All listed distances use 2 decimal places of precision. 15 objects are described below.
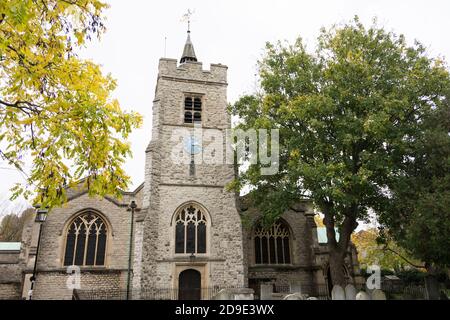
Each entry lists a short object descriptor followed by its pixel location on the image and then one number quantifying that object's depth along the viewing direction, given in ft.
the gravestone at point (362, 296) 34.04
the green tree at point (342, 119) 46.09
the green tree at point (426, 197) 38.88
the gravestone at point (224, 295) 40.34
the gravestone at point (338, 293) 37.81
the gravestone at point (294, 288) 48.71
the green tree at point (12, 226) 134.92
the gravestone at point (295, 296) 34.81
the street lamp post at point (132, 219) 61.29
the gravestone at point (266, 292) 42.34
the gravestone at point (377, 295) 35.11
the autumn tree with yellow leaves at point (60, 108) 17.62
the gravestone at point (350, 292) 38.27
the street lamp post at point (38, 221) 52.49
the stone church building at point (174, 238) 56.24
